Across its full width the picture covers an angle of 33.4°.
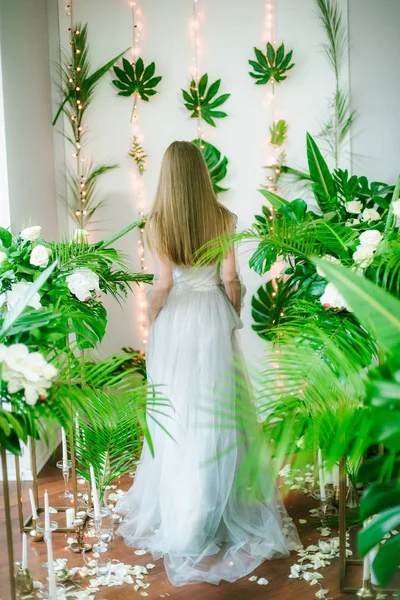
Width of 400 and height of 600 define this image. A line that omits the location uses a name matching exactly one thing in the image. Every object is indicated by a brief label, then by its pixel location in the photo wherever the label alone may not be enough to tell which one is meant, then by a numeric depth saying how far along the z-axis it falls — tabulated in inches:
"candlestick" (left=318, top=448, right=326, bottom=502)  118.9
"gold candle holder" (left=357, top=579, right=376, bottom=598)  90.9
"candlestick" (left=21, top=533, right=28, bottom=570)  93.7
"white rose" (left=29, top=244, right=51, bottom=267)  99.3
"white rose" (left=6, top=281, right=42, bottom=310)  91.7
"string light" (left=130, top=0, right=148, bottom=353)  165.6
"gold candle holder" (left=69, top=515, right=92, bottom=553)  109.0
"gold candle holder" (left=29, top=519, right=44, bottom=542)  113.9
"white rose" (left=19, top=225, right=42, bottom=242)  104.0
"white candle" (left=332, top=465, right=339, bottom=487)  127.4
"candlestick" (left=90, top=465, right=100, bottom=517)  94.3
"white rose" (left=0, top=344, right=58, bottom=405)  53.8
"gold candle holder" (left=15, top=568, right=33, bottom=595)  96.0
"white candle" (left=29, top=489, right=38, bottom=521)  113.1
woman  105.3
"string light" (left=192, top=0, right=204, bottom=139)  164.6
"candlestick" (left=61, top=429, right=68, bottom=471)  119.9
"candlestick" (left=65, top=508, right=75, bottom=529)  118.1
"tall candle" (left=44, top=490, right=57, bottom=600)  86.0
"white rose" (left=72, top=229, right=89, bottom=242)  106.2
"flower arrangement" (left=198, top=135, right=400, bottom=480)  49.2
